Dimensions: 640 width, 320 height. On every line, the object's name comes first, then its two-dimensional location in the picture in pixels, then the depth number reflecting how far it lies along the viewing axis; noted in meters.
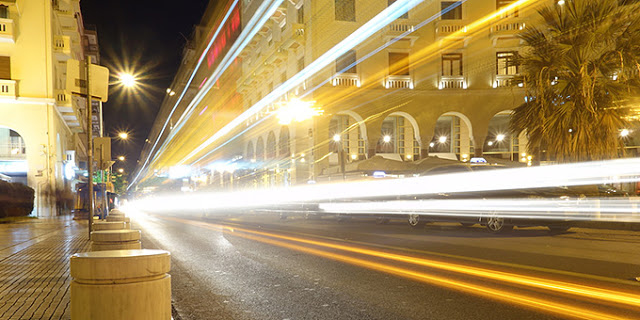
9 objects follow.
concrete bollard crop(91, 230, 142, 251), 5.34
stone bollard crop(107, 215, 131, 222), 11.74
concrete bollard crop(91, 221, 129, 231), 8.42
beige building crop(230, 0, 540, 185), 32.06
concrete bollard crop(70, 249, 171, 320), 2.57
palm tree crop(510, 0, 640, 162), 14.78
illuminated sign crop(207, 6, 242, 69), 49.50
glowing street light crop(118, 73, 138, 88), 19.19
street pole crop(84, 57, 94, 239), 10.27
